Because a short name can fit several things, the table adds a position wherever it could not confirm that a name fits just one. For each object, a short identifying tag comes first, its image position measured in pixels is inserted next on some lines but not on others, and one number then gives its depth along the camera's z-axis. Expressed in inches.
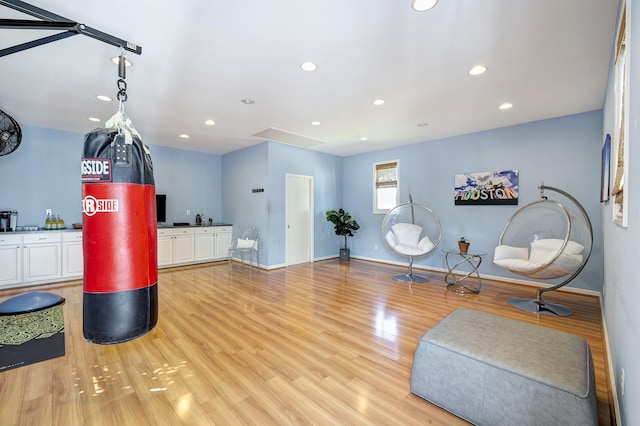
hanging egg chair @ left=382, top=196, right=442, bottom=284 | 186.9
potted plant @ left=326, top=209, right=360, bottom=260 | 251.9
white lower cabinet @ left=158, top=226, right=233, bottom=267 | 219.3
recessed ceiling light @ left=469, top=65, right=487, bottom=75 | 104.3
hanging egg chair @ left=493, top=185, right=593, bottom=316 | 124.4
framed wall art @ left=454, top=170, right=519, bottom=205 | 179.9
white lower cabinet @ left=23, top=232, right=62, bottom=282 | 167.2
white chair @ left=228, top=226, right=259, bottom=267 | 220.2
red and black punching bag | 48.5
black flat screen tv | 229.7
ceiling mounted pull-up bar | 52.5
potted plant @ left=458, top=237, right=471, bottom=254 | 176.0
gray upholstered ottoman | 53.4
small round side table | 163.8
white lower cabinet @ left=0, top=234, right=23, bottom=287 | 160.2
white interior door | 235.9
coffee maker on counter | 167.8
